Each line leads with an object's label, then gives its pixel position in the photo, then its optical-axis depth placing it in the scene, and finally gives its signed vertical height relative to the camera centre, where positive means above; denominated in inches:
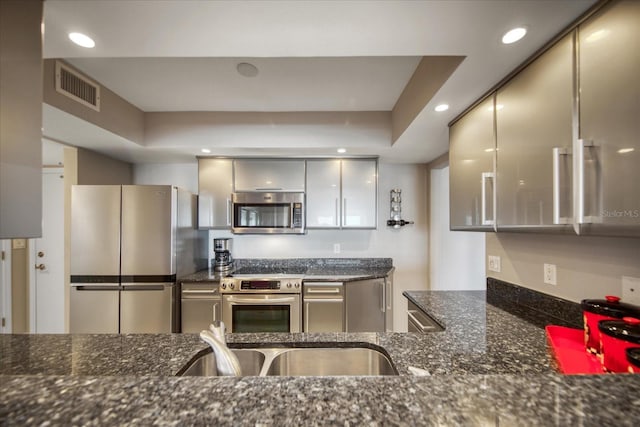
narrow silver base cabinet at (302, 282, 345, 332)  104.1 -36.5
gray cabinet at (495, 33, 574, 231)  40.7 +12.6
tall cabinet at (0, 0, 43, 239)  31.5 +11.9
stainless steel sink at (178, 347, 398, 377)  46.1 -25.3
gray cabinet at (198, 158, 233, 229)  119.1 +11.2
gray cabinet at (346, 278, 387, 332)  105.9 -36.9
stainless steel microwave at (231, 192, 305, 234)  116.3 +1.4
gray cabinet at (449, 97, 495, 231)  60.7 +11.5
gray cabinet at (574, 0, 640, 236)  31.9 +11.5
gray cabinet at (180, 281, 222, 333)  103.2 -35.3
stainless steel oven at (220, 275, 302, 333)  102.7 -34.2
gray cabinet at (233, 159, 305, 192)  118.4 +17.7
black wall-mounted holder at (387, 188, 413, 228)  130.3 +2.4
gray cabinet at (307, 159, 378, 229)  119.1 +9.8
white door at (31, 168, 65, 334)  136.9 -25.2
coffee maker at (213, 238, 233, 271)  123.7 -18.3
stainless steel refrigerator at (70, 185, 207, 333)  98.0 -16.6
